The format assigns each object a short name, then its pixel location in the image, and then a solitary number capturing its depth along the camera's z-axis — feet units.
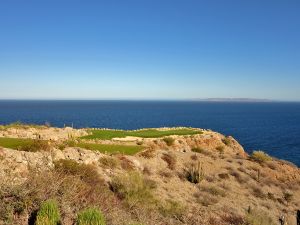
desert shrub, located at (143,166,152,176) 46.18
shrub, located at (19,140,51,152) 40.01
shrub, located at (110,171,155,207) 33.71
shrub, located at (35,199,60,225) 19.40
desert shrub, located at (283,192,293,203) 49.82
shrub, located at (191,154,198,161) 56.56
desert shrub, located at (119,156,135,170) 44.82
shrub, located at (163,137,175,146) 69.19
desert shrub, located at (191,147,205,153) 65.43
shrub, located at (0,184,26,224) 20.54
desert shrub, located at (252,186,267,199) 48.49
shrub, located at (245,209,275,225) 33.80
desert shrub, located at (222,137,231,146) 84.11
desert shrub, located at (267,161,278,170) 64.36
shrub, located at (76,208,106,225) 19.29
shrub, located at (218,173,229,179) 52.26
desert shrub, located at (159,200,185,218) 31.83
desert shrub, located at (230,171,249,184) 52.70
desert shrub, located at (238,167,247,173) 57.20
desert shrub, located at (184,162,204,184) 47.72
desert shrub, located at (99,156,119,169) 43.48
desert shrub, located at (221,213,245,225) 34.91
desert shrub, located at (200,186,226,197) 44.88
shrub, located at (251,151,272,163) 66.96
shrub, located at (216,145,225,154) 77.97
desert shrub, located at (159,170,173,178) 47.17
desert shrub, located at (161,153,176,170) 51.25
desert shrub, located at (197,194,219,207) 40.06
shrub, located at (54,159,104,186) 33.49
